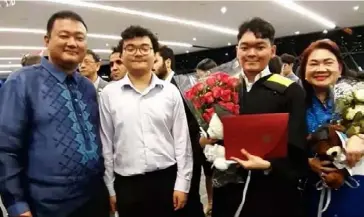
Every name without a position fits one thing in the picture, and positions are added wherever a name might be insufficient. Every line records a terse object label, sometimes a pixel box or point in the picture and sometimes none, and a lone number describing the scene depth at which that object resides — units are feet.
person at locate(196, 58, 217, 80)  13.59
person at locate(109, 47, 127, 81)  12.01
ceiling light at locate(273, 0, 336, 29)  34.00
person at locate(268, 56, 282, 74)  10.27
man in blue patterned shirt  6.05
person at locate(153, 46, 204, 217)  8.09
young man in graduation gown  6.05
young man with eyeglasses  6.98
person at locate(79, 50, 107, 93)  12.24
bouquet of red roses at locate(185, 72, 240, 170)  5.94
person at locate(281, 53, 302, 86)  17.46
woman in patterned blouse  6.48
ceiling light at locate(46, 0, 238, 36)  29.81
